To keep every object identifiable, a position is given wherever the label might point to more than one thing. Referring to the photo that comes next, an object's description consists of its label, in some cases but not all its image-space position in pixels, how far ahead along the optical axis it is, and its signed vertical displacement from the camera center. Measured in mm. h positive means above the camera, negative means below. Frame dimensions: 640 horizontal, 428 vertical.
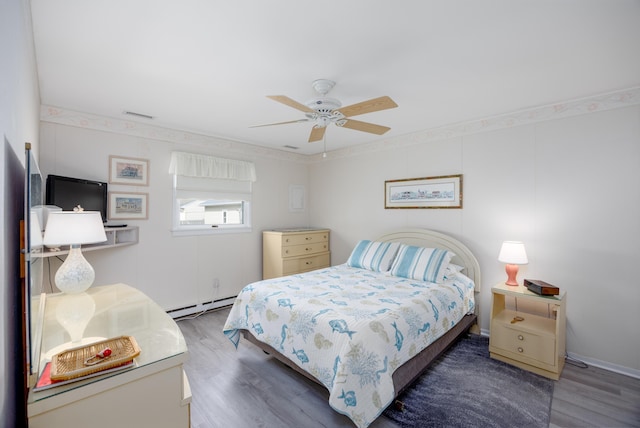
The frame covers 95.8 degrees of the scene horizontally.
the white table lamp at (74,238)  1708 -175
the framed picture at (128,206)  3330 +45
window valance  3787 +610
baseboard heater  3823 -1359
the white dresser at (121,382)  951 -611
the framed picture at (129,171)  3355 +465
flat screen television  2730 +160
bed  1881 -864
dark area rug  1988 -1427
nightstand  2492 -1094
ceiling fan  2113 +793
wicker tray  991 -555
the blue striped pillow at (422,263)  3161 -600
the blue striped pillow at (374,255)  3650 -586
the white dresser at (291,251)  4406 -648
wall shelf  2949 -329
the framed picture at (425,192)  3607 +250
